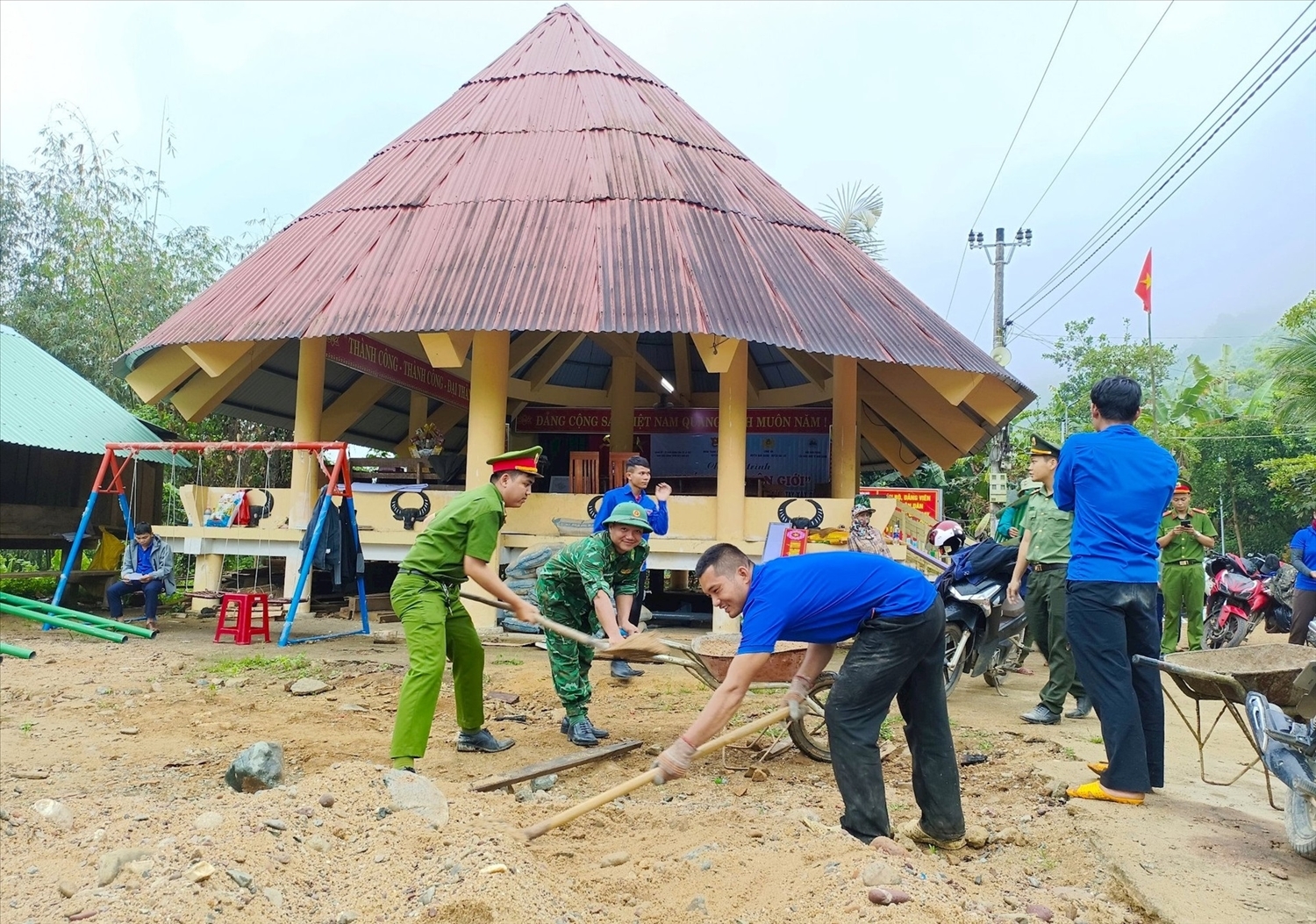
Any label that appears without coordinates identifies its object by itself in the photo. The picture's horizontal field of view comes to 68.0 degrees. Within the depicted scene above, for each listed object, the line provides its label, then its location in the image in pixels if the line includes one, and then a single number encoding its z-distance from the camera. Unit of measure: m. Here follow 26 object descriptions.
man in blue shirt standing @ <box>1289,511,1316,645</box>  8.76
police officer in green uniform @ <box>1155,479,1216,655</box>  10.05
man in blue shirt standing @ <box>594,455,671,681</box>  7.70
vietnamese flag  24.52
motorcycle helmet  8.03
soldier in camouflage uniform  5.72
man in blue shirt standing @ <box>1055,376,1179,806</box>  4.50
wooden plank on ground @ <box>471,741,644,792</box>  4.73
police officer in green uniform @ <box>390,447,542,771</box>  4.96
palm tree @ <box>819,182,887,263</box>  24.50
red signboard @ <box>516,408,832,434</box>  15.83
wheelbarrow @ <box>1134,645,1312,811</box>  4.06
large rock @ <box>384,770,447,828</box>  4.00
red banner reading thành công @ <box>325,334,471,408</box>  12.15
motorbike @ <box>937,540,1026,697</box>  6.81
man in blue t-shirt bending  3.55
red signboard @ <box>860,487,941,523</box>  16.45
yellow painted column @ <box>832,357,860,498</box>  13.02
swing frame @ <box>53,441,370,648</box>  9.43
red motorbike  11.84
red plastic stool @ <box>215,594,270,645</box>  9.62
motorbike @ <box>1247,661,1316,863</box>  3.70
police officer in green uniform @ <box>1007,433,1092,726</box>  6.51
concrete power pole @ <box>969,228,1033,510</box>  18.45
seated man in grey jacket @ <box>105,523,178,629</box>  10.72
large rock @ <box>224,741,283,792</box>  4.62
